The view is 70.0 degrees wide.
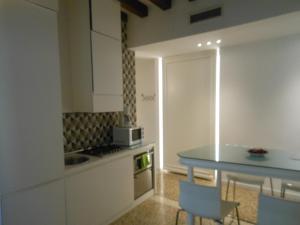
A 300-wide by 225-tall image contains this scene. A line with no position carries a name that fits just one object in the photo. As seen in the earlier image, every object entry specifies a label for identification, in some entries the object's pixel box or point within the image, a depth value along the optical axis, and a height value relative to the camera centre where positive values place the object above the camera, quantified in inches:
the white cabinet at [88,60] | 96.8 +17.6
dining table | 59.3 -20.5
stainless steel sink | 95.3 -27.7
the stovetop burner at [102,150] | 101.3 -26.4
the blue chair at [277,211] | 49.2 -27.6
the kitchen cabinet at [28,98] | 60.5 +0.1
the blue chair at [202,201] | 59.9 -30.3
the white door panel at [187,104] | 150.4 -5.7
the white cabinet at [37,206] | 62.6 -34.2
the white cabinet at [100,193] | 82.0 -41.2
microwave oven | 118.3 -21.8
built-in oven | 116.7 -43.2
